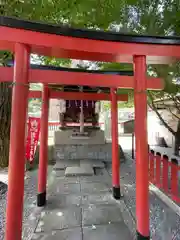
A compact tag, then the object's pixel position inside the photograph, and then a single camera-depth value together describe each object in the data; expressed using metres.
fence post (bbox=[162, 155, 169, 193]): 3.98
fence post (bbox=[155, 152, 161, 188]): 4.35
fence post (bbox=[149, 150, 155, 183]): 4.65
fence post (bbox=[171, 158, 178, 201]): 3.59
